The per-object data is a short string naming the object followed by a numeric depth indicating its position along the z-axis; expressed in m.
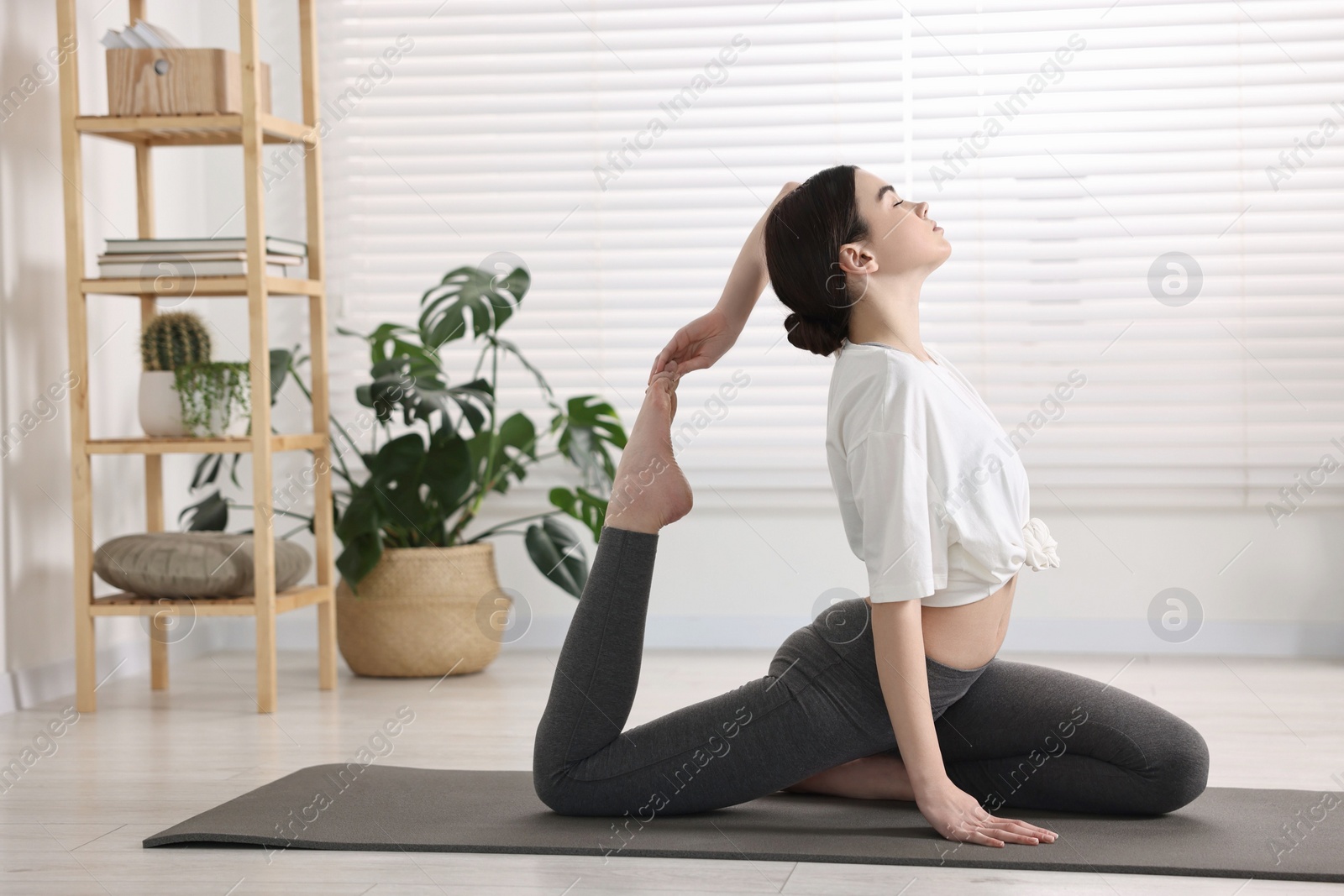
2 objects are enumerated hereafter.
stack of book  2.65
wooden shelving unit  2.63
